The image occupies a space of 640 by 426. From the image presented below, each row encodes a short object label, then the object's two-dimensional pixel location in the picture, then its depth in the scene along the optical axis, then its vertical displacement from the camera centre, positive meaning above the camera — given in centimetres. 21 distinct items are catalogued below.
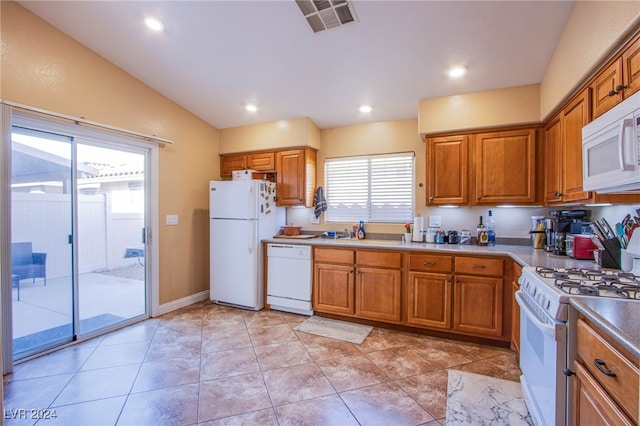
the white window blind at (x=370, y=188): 377 +31
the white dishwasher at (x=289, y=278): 360 -83
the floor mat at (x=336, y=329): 303 -128
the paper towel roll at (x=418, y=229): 348 -21
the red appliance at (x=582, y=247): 222 -27
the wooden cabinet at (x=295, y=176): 397 +47
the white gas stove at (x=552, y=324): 132 -55
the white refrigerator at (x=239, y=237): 377 -34
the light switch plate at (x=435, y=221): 354 -12
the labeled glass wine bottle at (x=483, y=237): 320 -28
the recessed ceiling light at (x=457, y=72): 274 +131
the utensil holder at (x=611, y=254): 196 -28
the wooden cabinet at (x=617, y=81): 151 +74
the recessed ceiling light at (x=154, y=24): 252 +161
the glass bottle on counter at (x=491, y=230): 321 -21
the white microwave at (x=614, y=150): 124 +29
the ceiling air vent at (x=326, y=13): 220 +152
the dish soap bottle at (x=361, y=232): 386 -27
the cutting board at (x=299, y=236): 392 -35
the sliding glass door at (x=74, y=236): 255 -25
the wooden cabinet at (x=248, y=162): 419 +71
